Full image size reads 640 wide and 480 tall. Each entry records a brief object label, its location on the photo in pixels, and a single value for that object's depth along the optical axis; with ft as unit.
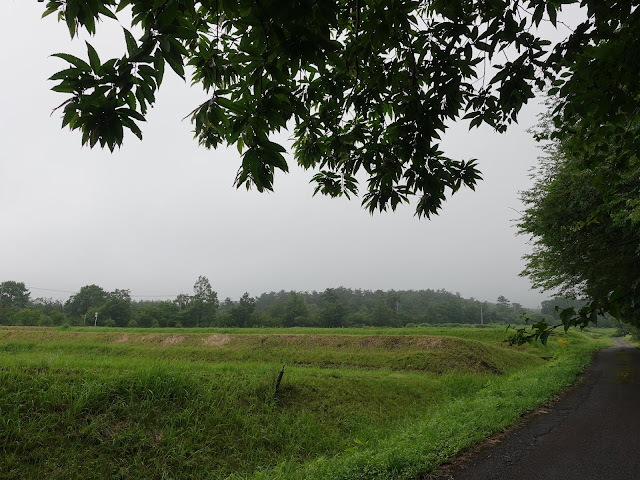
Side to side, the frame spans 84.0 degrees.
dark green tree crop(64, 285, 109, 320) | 225.97
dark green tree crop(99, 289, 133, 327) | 187.01
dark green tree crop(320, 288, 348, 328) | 200.75
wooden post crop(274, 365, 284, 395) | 29.60
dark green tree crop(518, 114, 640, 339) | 39.81
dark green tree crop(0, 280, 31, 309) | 244.83
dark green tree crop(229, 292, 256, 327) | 179.63
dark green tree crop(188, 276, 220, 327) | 187.73
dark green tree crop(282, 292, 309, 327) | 199.21
